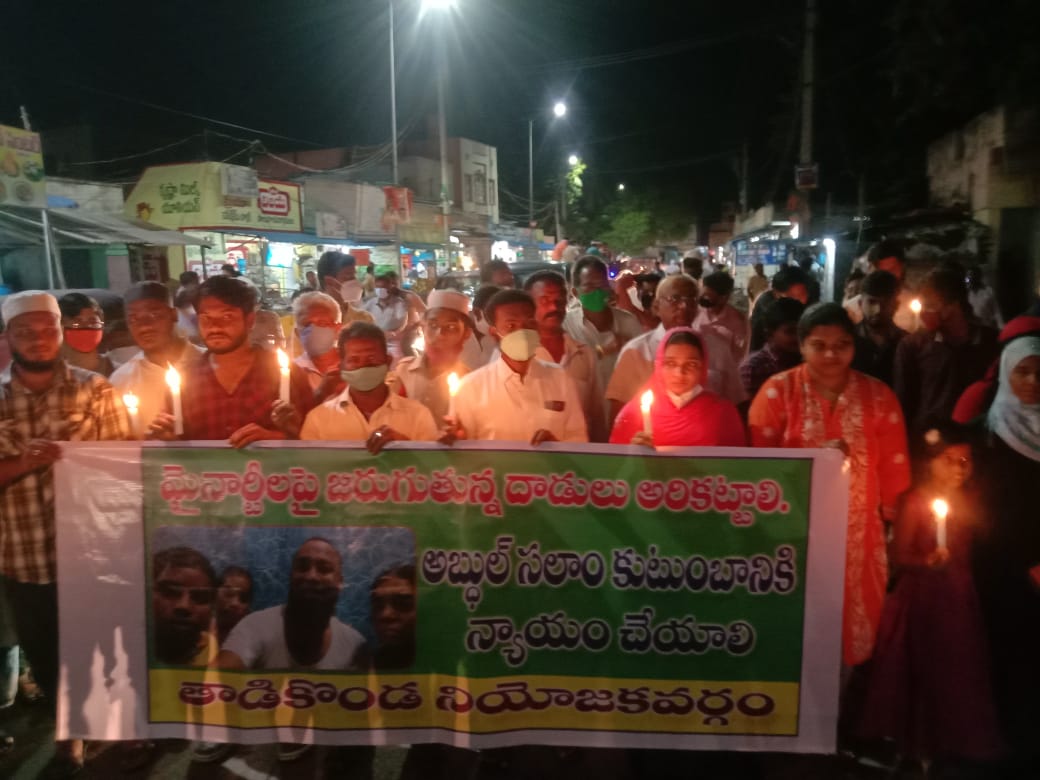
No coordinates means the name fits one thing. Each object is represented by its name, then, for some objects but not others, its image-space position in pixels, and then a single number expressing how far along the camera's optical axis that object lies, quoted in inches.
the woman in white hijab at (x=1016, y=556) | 130.5
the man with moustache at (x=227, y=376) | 144.9
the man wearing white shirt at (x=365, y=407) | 143.3
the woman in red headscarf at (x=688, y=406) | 137.4
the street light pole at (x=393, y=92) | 861.2
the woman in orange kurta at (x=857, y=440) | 129.9
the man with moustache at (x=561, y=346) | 190.5
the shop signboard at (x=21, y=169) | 464.8
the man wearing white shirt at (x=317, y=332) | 212.2
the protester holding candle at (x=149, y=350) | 172.4
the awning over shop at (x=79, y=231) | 534.9
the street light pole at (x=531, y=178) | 1819.6
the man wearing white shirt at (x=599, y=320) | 235.5
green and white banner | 124.1
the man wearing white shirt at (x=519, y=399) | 148.4
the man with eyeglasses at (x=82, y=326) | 178.4
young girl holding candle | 125.5
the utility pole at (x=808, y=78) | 582.9
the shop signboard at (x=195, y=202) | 734.5
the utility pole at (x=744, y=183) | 1539.1
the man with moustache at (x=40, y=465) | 138.9
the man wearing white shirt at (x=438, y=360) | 181.2
